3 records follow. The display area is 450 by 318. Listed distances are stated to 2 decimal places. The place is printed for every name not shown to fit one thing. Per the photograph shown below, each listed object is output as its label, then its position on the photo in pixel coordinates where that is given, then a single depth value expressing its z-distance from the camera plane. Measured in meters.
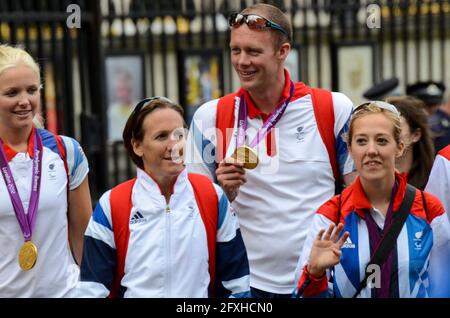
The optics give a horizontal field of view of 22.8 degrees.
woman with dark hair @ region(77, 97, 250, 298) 4.63
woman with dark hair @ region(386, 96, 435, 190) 6.38
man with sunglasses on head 5.46
